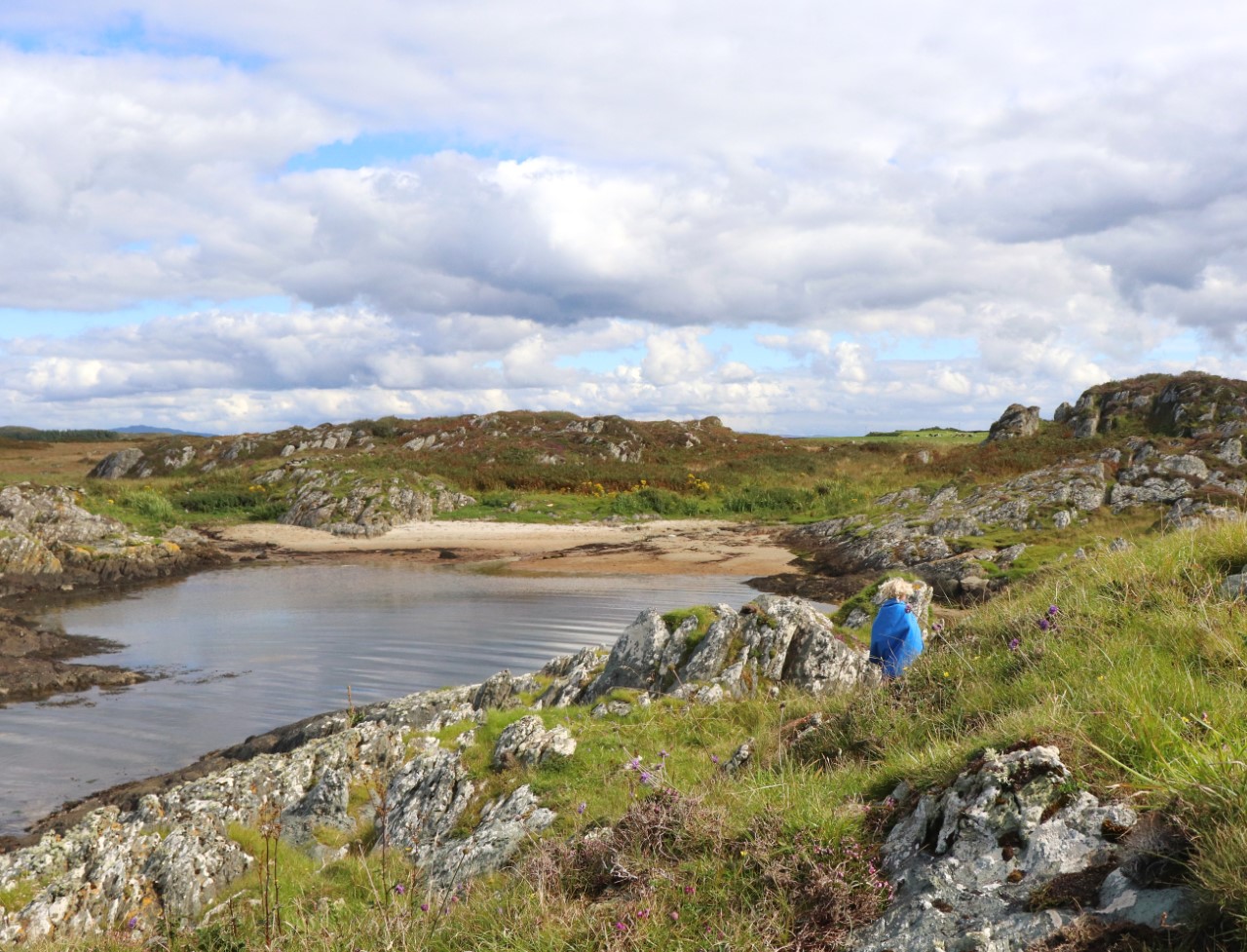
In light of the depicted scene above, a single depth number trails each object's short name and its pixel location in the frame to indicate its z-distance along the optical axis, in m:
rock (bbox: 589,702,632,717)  10.41
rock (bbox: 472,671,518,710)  15.19
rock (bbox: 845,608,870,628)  18.14
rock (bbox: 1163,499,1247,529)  25.73
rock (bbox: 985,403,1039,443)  57.31
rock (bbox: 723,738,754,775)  6.56
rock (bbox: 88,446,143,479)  69.39
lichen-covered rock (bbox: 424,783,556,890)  6.44
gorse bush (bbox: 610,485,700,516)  53.59
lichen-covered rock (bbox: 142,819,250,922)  8.66
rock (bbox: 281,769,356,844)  10.18
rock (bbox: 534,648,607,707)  13.94
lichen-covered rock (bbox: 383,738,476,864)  8.58
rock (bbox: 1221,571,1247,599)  6.47
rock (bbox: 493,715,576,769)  8.89
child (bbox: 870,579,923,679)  8.59
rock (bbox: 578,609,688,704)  13.12
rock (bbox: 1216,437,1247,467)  32.29
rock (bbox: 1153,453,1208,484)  31.35
